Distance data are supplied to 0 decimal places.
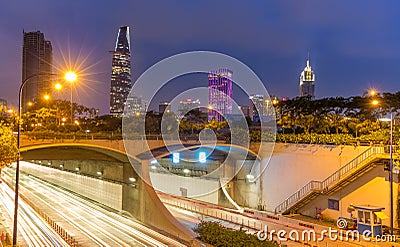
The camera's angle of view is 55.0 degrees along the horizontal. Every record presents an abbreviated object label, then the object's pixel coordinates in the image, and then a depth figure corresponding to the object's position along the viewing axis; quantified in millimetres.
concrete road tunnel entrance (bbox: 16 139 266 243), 28445
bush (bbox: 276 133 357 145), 27234
